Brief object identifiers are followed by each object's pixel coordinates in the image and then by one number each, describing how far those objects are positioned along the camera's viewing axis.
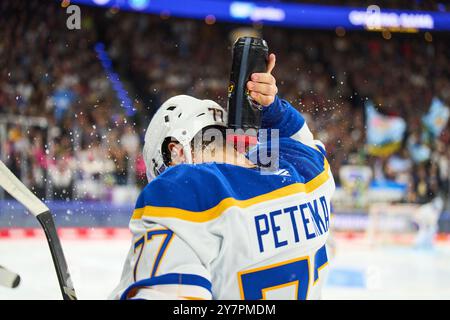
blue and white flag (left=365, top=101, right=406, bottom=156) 10.07
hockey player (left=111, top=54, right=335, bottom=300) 1.33
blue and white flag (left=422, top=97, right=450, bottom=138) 11.67
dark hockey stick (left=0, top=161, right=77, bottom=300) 2.04
